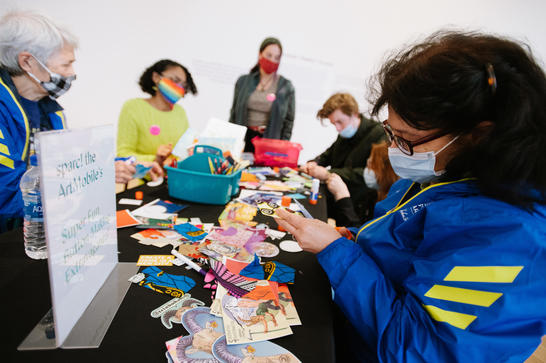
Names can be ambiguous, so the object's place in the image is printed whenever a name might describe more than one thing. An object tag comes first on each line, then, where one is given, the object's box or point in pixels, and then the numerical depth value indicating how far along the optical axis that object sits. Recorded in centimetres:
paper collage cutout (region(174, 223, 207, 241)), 98
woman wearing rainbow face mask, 227
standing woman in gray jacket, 306
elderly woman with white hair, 114
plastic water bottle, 75
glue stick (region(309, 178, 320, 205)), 151
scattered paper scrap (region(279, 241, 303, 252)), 98
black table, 51
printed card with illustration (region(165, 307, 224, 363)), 52
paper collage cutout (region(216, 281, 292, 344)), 58
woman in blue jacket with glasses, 52
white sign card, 46
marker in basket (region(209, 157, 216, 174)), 129
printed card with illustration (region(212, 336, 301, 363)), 53
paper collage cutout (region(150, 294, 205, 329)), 60
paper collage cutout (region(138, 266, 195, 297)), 70
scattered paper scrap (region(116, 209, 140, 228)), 100
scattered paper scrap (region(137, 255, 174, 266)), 80
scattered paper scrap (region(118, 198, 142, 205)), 121
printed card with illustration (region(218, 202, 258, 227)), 114
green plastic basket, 127
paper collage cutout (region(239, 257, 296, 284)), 79
